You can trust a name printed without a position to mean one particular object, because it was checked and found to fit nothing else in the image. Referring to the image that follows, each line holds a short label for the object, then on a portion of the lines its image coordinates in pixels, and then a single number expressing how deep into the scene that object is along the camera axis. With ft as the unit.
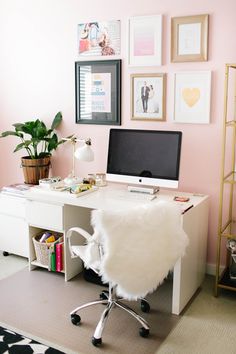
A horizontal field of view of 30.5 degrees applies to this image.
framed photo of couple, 10.82
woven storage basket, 10.76
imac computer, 9.84
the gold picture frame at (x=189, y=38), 10.03
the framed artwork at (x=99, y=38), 11.22
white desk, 9.25
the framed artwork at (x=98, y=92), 11.46
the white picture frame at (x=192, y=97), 10.24
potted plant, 12.14
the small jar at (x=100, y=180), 11.25
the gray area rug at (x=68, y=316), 8.10
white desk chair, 7.27
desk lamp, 10.53
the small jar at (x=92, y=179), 10.98
